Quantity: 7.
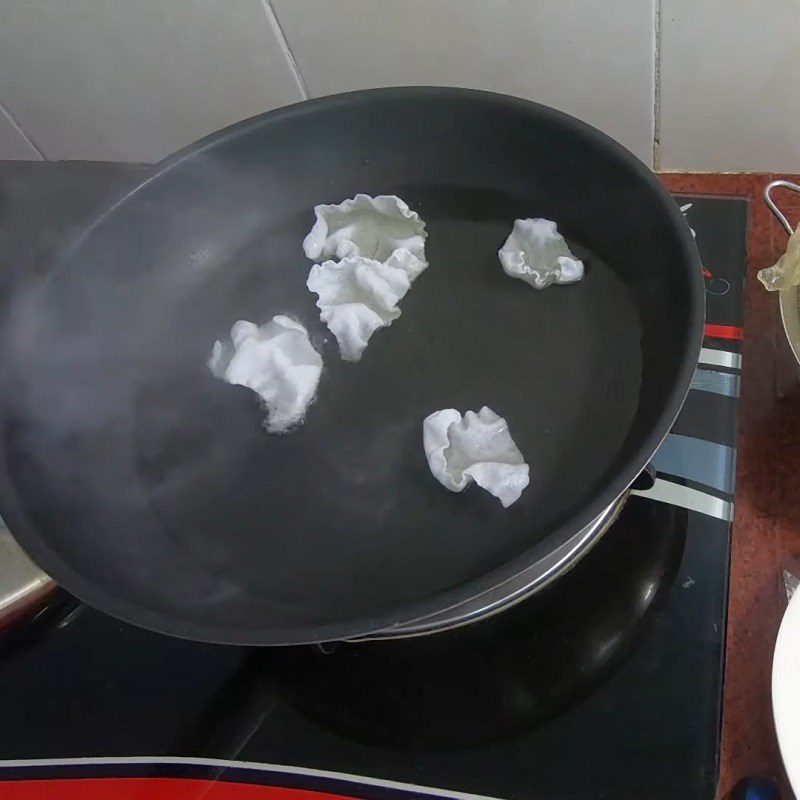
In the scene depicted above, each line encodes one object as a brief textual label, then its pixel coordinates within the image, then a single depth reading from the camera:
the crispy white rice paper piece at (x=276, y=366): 0.62
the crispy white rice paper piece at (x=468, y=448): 0.55
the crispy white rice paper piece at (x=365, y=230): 0.68
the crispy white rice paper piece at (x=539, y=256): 0.63
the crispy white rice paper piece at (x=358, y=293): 0.64
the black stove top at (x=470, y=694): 0.49
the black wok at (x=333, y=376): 0.54
